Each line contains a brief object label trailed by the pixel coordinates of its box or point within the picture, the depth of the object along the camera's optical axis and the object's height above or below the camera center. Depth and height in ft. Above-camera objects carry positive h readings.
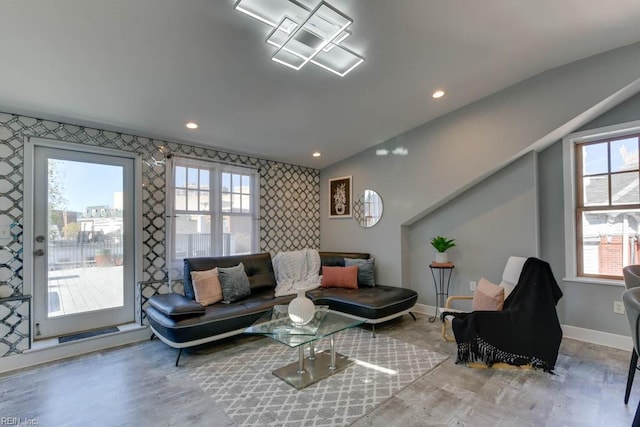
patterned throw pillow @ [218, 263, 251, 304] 11.73 -2.63
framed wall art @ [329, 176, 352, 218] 17.16 +1.22
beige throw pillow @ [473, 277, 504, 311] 9.66 -2.67
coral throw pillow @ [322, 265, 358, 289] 14.16 -2.84
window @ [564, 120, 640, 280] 10.44 +0.50
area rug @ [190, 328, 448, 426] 6.84 -4.49
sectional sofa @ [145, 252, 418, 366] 9.50 -3.28
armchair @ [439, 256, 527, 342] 10.31 -2.19
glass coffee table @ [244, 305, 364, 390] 8.04 -3.19
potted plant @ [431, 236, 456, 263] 13.25 -1.29
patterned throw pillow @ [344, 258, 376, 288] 14.56 -2.70
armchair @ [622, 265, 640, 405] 6.88 -1.66
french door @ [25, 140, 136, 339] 10.07 -0.68
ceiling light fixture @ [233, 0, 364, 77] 6.70 +4.64
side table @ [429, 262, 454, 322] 14.08 -3.17
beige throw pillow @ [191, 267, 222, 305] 11.29 -2.62
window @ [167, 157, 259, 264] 12.89 +0.46
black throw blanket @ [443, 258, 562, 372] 8.71 -3.37
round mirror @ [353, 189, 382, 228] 15.78 +0.50
